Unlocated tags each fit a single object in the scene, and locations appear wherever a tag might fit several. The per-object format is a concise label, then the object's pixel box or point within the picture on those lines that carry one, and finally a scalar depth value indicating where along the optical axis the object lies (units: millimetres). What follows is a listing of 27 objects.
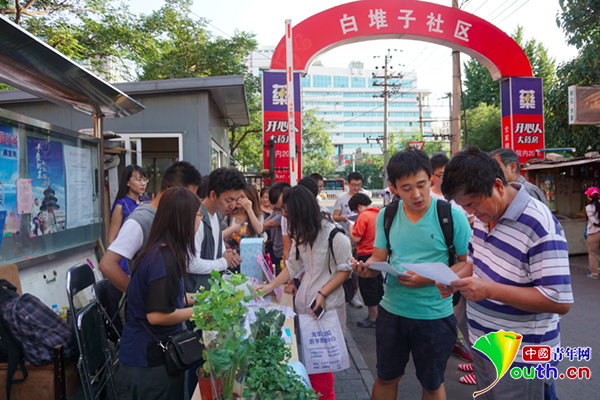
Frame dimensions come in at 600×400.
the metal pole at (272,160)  8164
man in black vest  2643
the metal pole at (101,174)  4980
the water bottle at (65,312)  3479
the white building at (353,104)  89688
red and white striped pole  5574
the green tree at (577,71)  11523
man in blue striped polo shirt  1619
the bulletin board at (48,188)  3480
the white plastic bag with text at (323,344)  2521
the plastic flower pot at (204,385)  1657
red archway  9141
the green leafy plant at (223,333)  1429
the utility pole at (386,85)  30516
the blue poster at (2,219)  3332
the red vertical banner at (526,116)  10320
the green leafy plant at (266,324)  1659
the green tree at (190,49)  15180
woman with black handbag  1876
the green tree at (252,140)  18609
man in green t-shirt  2344
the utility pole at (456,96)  13344
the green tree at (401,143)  44844
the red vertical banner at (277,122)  8305
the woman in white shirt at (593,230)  7258
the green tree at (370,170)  60438
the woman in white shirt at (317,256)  2686
